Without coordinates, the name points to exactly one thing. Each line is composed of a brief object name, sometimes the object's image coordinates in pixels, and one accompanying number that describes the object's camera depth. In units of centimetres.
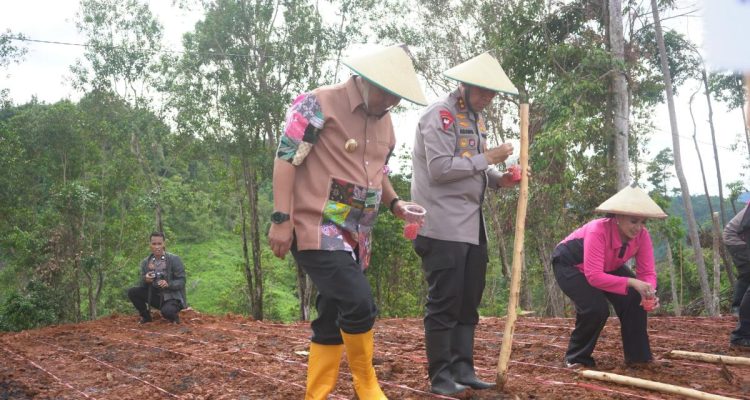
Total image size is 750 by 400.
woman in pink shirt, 410
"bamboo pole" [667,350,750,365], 422
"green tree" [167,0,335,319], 1725
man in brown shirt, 295
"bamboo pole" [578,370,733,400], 325
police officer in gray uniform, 345
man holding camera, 880
